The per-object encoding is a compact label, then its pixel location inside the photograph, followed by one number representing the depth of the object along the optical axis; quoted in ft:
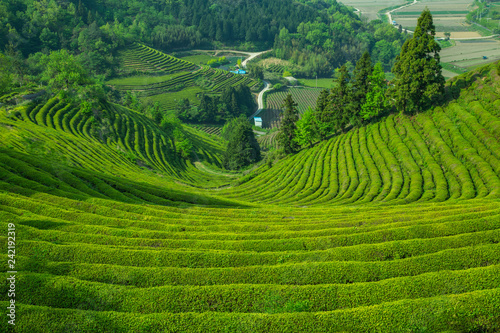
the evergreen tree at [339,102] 221.66
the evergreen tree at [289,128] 238.07
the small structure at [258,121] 502.38
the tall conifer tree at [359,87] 207.31
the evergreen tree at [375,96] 199.50
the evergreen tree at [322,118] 229.45
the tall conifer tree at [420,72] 165.37
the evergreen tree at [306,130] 224.57
